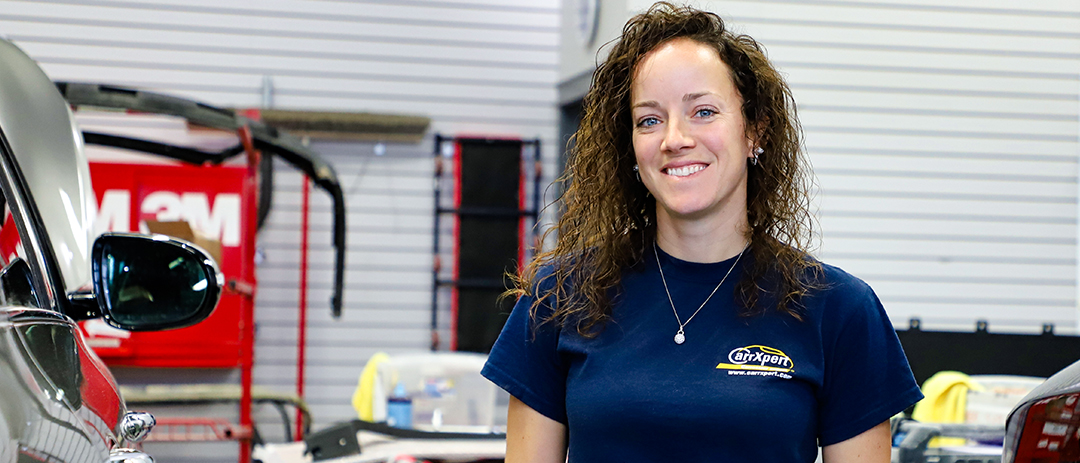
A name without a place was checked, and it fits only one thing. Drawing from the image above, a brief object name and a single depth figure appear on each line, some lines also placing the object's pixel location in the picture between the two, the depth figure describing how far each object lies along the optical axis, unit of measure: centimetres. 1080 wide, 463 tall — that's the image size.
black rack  630
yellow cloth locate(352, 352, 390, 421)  448
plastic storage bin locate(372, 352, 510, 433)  445
